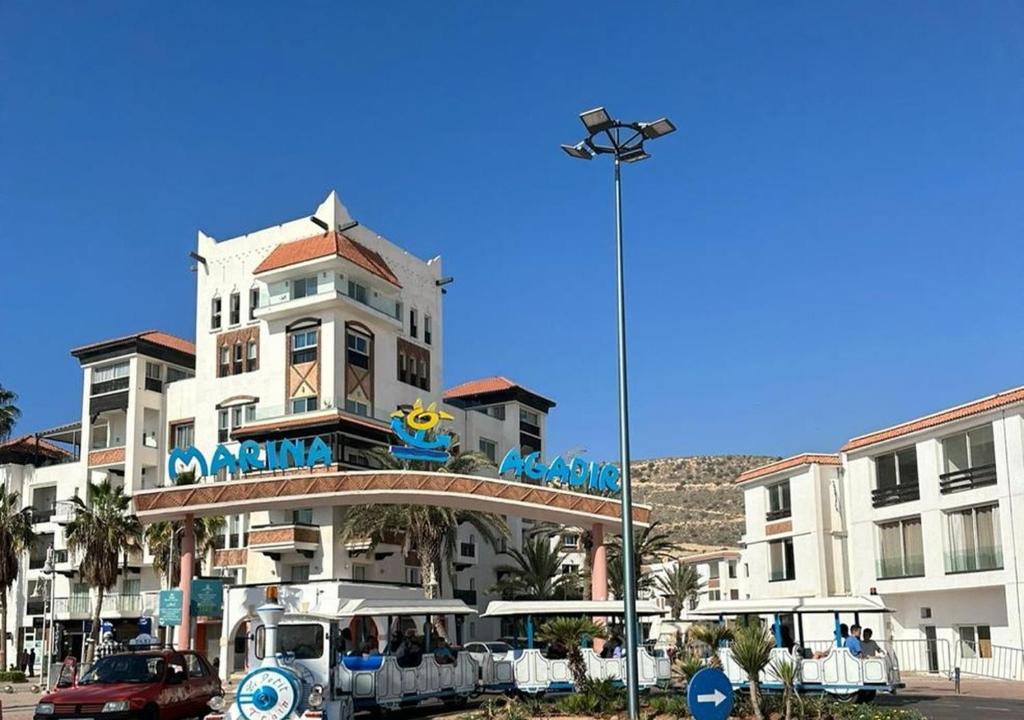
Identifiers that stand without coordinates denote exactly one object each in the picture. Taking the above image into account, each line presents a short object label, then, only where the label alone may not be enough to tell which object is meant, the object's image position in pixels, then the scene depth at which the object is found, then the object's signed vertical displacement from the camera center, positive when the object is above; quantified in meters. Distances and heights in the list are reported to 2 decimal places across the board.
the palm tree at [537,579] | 58.47 -0.59
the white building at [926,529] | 38.75 +1.29
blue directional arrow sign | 12.67 -1.45
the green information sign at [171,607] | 40.47 -1.17
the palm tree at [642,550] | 54.75 +0.79
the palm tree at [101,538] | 50.91 +1.65
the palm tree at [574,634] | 23.44 -1.38
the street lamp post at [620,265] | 19.03 +5.56
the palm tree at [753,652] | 17.39 -1.33
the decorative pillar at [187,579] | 40.38 -0.20
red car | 19.48 -2.04
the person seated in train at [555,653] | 27.70 -2.07
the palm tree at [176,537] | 51.19 +1.63
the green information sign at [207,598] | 41.06 -0.91
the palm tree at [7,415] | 73.62 +10.34
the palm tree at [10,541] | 55.59 +1.71
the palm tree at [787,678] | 17.80 -1.78
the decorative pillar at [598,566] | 40.12 +0.01
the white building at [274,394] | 54.06 +9.19
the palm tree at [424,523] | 46.97 +1.94
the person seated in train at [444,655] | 26.47 -1.98
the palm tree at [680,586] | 75.75 -1.41
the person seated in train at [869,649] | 26.16 -1.98
